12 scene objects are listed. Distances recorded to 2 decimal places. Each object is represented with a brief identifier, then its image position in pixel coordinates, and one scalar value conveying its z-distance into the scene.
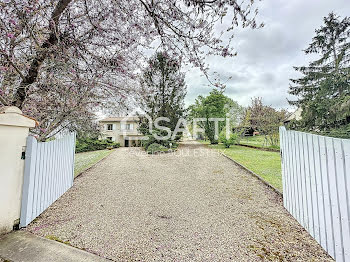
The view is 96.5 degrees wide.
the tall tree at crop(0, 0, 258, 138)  2.43
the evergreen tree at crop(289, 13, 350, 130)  7.47
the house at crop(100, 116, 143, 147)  25.05
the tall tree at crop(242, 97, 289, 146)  13.36
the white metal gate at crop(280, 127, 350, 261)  1.61
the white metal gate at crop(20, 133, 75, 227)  2.43
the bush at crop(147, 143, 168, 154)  12.62
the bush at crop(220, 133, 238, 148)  14.26
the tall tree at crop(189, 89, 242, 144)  17.20
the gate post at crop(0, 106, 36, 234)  2.14
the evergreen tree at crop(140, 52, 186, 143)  14.27
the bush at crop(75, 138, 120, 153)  16.72
